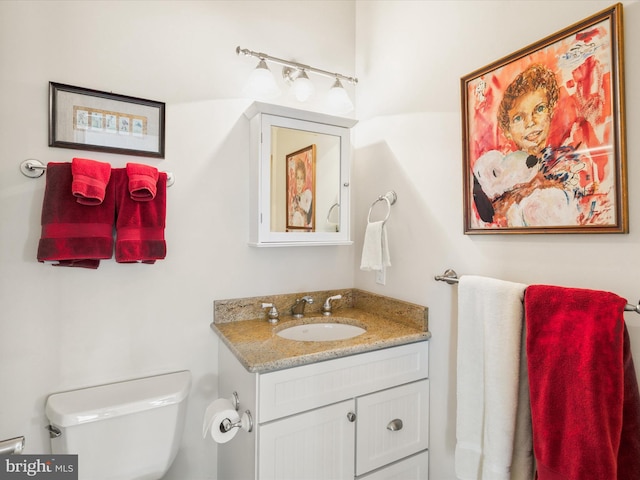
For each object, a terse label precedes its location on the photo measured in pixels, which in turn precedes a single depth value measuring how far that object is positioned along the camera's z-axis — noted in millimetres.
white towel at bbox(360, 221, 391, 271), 1598
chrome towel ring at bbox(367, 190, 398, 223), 1683
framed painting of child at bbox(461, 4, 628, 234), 934
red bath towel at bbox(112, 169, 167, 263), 1284
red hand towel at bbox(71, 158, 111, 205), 1163
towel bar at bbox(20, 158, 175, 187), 1230
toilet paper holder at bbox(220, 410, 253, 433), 1182
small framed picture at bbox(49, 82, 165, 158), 1288
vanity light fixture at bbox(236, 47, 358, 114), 1597
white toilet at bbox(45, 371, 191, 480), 1146
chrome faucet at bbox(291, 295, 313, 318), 1738
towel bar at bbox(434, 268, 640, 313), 1338
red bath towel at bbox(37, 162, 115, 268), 1183
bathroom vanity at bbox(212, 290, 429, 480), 1168
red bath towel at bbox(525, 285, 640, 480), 851
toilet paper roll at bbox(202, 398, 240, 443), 1175
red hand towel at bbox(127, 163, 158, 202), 1261
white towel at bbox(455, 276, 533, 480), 1049
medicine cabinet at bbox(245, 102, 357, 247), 1553
